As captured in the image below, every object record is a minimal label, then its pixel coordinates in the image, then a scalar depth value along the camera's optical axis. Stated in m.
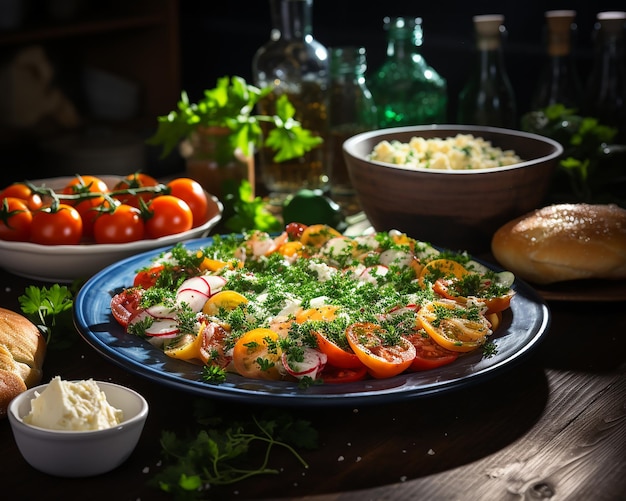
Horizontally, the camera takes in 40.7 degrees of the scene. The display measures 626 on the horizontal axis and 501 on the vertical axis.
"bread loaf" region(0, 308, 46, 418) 1.19
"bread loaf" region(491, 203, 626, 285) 1.60
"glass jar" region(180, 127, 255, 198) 2.14
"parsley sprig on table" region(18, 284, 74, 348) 1.46
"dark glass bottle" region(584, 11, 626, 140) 2.25
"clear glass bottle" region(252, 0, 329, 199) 2.32
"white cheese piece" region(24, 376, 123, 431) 1.03
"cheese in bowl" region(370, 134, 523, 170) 1.89
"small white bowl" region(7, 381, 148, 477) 1.01
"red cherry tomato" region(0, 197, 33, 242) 1.76
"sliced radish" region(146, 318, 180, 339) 1.29
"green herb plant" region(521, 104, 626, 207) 2.10
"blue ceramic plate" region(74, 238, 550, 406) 1.11
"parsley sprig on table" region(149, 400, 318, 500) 1.02
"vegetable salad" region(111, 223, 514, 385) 1.20
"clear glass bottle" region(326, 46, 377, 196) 2.22
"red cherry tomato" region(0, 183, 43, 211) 1.85
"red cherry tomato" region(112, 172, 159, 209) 1.93
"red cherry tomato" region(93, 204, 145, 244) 1.77
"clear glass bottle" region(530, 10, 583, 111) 2.30
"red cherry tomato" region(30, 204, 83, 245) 1.74
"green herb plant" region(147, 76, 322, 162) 2.11
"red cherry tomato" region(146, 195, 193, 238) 1.82
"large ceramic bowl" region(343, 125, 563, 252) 1.77
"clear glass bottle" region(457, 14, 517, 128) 2.29
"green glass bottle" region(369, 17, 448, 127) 2.33
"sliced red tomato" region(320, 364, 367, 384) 1.18
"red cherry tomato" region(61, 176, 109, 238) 1.85
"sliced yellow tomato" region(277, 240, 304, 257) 1.65
